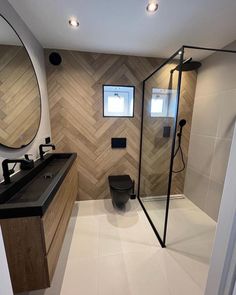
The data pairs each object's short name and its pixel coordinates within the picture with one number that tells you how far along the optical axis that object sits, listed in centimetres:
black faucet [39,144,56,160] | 177
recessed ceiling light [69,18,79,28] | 146
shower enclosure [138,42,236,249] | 193
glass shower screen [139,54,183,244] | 193
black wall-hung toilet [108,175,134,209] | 206
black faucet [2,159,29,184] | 109
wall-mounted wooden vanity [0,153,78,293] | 85
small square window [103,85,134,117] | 233
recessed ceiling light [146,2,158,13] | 125
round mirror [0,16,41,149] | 119
